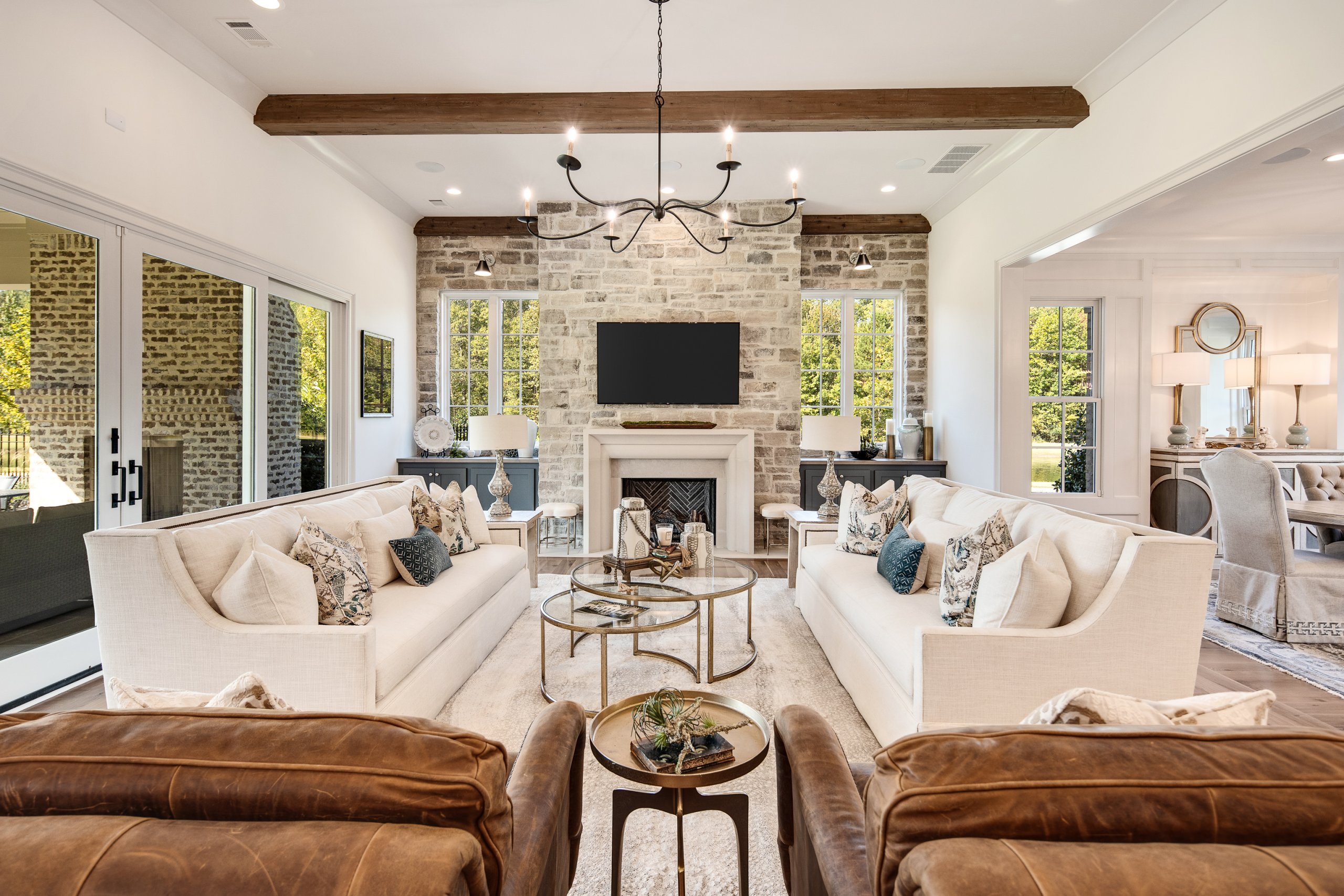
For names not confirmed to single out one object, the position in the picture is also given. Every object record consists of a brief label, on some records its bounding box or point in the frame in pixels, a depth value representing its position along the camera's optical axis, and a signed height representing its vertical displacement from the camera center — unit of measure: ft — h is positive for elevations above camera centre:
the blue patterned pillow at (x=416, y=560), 9.61 -1.63
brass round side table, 4.26 -2.15
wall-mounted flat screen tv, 18.53 +2.57
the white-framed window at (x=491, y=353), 21.34 +3.21
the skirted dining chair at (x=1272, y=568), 11.04 -2.03
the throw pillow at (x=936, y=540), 9.43 -1.33
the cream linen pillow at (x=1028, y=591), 6.53 -1.43
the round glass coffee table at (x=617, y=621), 8.04 -2.20
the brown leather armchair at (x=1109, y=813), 2.02 -1.26
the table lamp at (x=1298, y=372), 17.60 +2.18
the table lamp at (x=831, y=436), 14.35 +0.33
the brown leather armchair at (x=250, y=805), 2.01 -1.23
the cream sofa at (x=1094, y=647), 6.37 -1.94
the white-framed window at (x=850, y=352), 20.92 +3.20
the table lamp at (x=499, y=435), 14.07 +0.35
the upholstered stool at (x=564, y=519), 17.76 -2.08
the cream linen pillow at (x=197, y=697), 3.04 -1.18
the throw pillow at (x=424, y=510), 11.02 -1.02
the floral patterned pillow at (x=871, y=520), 11.30 -1.21
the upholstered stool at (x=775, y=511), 17.16 -1.61
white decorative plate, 20.44 +0.50
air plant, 4.48 -1.93
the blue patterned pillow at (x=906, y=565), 9.18 -1.65
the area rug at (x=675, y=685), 5.44 -3.32
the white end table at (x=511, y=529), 12.86 -1.57
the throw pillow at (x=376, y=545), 9.32 -1.38
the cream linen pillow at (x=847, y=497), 11.78 -0.84
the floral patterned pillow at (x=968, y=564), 7.44 -1.33
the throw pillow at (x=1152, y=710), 2.92 -1.19
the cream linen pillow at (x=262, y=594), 6.57 -1.47
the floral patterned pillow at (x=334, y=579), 7.29 -1.49
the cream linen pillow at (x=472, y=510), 11.79 -1.14
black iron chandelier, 8.57 +3.76
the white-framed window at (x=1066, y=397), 16.78 +1.41
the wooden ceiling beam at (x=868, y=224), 19.98 +7.00
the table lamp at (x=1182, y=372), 17.61 +2.18
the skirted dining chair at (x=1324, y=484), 13.09 -0.68
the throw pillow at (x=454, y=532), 11.28 -1.44
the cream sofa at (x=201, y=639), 6.41 -1.88
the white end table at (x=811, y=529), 12.72 -1.56
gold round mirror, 18.49 +3.53
